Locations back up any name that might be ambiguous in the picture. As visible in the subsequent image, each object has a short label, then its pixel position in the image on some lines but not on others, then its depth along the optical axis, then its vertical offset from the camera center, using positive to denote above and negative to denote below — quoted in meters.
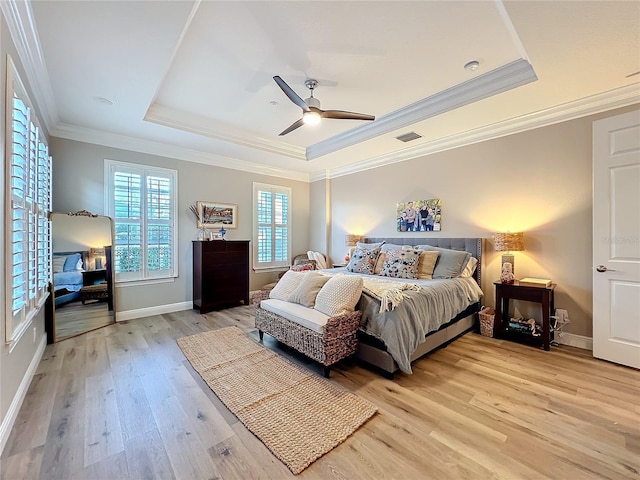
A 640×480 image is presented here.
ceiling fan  2.79 +1.31
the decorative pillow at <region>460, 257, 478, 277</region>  3.59 -0.38
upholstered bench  2.41 -0.85
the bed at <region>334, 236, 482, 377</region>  2.39 -0.81
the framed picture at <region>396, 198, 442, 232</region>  4.28 +0.38
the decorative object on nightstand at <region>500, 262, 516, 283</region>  3.32 -0.43
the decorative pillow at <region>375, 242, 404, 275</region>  4.01 -0.28
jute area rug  1.68 -1.23
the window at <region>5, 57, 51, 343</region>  1.81 +0.23
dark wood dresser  4.48 -0.57
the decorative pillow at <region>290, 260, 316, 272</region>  5.15 -0.52
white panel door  2.57 -0.01
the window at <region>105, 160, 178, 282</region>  4.05 +0.33
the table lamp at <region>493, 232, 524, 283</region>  3.30 -0.04
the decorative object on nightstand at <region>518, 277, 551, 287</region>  3.09 -0.51
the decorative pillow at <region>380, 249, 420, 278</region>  3.63 -0.34
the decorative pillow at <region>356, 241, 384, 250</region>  4.31 -0.11
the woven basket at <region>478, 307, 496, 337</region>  3.46 -1.05
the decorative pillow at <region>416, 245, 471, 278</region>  3.55 -0.32
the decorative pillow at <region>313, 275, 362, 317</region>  2.55 -0.54
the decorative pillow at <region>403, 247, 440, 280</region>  3.65 -0.33
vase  4.80 +0.10
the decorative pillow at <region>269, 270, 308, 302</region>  3.10 -0.53
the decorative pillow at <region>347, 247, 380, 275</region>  4.02 -0.33
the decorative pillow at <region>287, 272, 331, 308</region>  2.81 -0.53
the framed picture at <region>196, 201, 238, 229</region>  4.81 +0.46
